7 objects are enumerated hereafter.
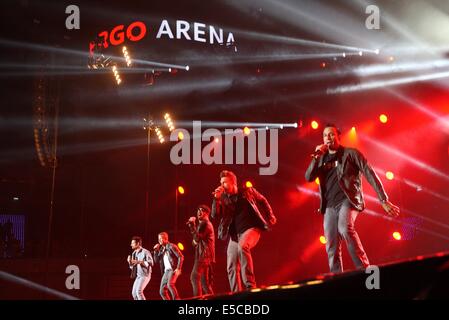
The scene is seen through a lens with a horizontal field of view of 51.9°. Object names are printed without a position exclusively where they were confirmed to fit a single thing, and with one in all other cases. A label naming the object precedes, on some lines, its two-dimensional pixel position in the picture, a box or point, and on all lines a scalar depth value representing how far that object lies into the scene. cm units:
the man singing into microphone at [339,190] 495
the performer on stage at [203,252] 898
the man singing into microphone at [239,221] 588
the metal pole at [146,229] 1539
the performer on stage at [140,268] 980
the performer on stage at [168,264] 953
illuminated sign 1553
